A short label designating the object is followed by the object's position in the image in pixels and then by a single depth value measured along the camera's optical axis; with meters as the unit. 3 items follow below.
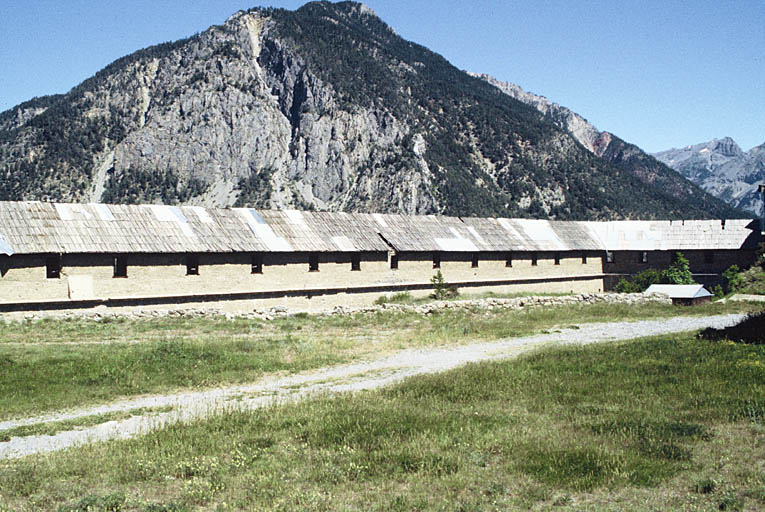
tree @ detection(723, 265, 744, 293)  38.88
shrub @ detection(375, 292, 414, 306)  34.00
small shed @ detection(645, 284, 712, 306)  32.84
